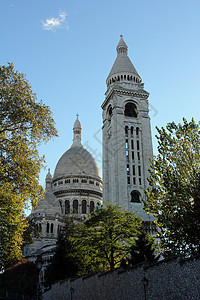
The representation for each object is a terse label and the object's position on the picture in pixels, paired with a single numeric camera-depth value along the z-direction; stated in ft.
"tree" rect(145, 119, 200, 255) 65.87
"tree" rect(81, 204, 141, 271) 99.19
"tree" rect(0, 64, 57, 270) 64.90
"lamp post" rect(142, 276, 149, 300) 58.69
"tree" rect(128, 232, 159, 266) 98.12
